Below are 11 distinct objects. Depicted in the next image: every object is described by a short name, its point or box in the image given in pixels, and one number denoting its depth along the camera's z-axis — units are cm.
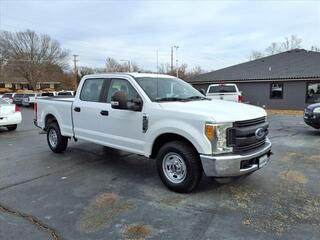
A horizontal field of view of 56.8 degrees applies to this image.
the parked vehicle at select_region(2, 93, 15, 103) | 3441
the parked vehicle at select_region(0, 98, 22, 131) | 1135
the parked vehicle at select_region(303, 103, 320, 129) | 1008
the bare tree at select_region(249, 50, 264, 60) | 6431
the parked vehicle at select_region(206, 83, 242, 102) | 1655
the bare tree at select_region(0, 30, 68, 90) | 5769
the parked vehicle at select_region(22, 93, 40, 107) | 2993
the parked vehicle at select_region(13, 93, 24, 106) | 3278
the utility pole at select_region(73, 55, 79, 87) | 6094
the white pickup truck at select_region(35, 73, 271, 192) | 423
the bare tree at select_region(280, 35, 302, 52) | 6116
